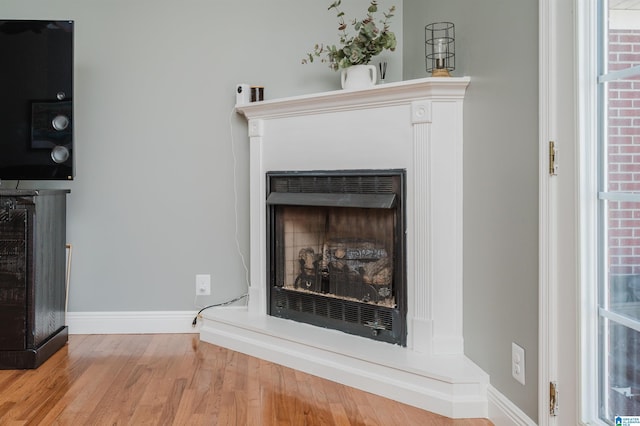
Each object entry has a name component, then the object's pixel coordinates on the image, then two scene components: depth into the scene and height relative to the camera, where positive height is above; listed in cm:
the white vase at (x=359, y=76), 290 +74
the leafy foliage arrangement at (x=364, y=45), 287 +90
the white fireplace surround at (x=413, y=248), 229 -14
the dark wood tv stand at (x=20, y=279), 274 -31
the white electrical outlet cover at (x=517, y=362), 194 -52
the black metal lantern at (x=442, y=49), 256 +79
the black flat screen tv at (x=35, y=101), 298 +62
